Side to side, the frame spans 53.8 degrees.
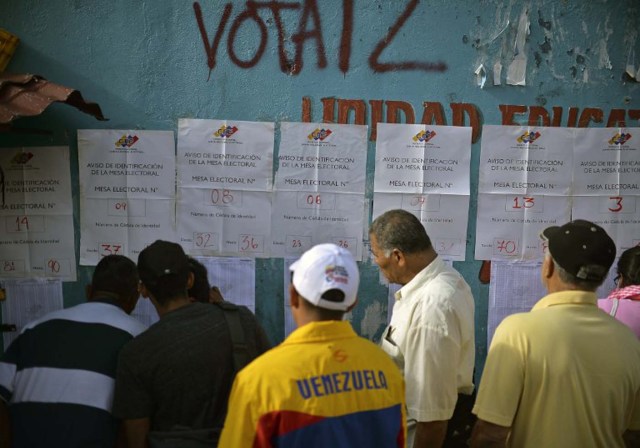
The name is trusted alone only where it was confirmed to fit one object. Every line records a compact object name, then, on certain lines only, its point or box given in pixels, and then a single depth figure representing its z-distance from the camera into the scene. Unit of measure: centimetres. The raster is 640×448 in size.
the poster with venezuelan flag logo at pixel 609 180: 392
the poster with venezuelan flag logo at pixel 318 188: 379
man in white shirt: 276
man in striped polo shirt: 263
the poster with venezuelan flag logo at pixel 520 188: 387
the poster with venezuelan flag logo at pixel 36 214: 377
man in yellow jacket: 196
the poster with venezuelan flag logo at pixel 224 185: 377
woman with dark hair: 329
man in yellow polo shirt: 246
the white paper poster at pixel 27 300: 381
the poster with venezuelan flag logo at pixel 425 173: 381
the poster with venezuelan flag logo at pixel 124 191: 376
